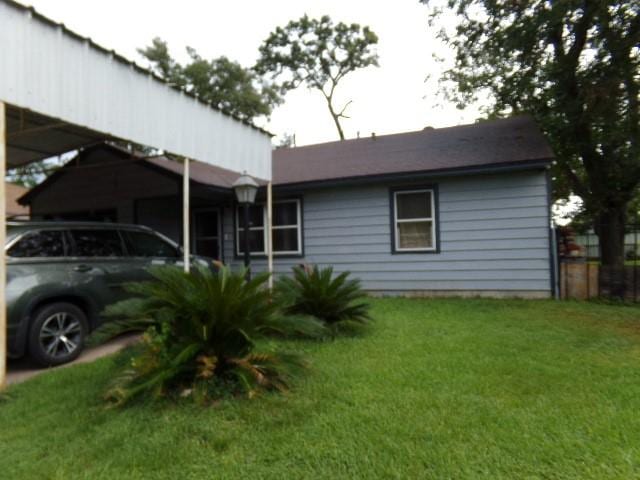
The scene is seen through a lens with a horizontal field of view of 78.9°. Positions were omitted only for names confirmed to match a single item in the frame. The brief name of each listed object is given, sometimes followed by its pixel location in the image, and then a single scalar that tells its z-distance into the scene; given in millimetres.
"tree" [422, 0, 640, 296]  7211
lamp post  6504
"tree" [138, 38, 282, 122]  23906
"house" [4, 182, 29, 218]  17372
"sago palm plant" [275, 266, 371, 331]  5152
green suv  4031
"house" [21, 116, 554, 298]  7777
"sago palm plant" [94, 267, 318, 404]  3002
